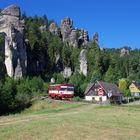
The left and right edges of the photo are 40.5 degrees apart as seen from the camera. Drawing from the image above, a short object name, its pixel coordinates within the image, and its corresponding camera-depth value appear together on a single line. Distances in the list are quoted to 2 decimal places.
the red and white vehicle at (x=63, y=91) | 38.92
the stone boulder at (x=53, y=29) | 74.06
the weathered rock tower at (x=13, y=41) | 53.40
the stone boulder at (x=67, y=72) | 65.12
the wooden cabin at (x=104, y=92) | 42.12
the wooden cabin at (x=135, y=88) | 61.92
